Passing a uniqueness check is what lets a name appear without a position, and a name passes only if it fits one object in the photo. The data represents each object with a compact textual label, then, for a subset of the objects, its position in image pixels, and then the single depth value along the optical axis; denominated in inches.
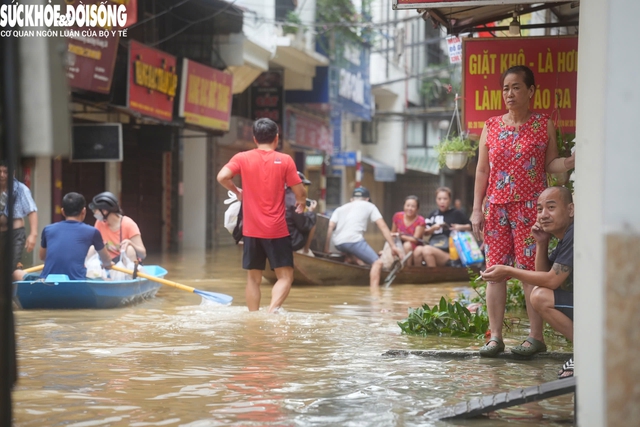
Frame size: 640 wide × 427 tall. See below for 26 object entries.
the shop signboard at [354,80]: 1112.2
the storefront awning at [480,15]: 288.2
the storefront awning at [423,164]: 1691.7
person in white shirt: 526.9
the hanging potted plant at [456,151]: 368.2
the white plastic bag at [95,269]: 391.2
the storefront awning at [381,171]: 1533.0
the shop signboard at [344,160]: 1386.6
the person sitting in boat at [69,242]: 362.0
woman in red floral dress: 235.0
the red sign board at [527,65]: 303.7
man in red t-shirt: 334.3
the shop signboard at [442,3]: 226.2
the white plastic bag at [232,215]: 365.7
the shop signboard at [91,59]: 574.9
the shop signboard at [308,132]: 1104.8
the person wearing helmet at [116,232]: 405.1
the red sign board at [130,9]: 598.9
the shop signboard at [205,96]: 768.9
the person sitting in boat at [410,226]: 568.1
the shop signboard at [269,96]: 1024.2
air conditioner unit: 616.4
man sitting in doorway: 208.4
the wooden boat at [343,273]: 500.1
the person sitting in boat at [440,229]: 561.9
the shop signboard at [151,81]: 666.8
